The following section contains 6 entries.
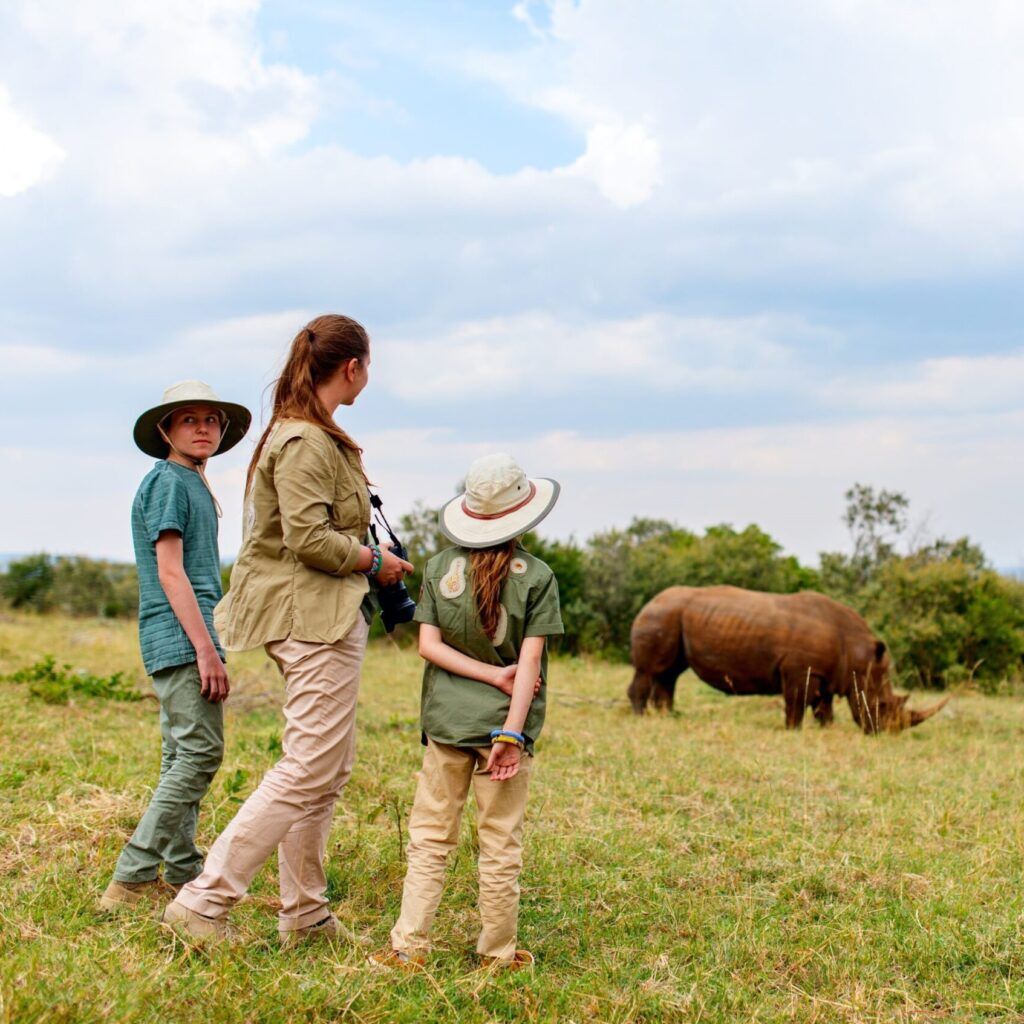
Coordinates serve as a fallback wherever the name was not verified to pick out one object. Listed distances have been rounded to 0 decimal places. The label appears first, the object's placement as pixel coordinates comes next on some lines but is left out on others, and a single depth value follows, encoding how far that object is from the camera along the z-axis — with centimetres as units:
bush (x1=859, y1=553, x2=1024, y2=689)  1756
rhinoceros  1162
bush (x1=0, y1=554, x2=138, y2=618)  2709
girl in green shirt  397
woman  391
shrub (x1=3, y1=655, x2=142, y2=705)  920
